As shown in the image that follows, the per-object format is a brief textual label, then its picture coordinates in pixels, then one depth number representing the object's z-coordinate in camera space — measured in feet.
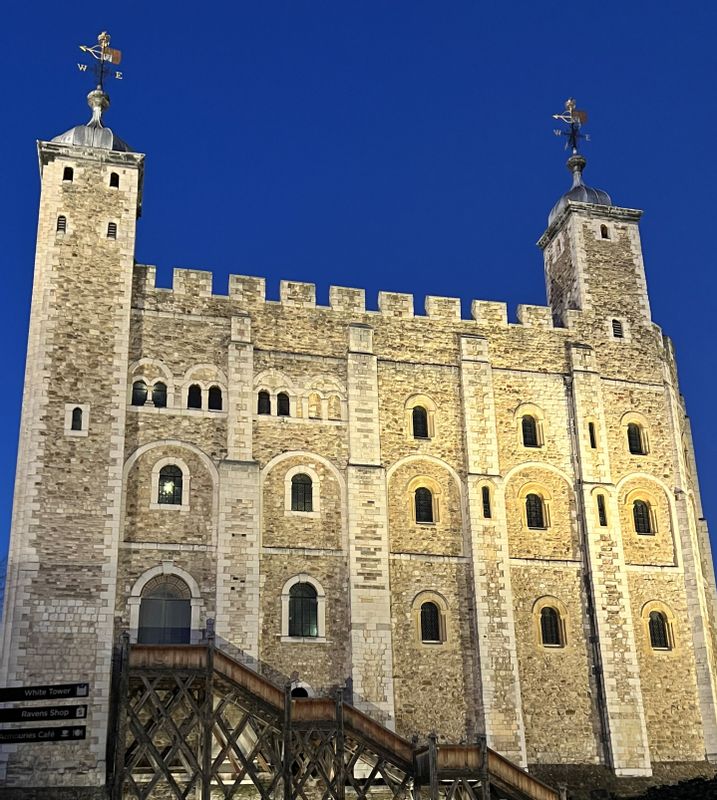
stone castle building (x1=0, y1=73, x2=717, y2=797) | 94.32
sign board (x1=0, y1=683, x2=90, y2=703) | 75.77
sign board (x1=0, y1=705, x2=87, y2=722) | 79.15
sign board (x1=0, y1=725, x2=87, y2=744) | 77.36
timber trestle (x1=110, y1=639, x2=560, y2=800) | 82.58
